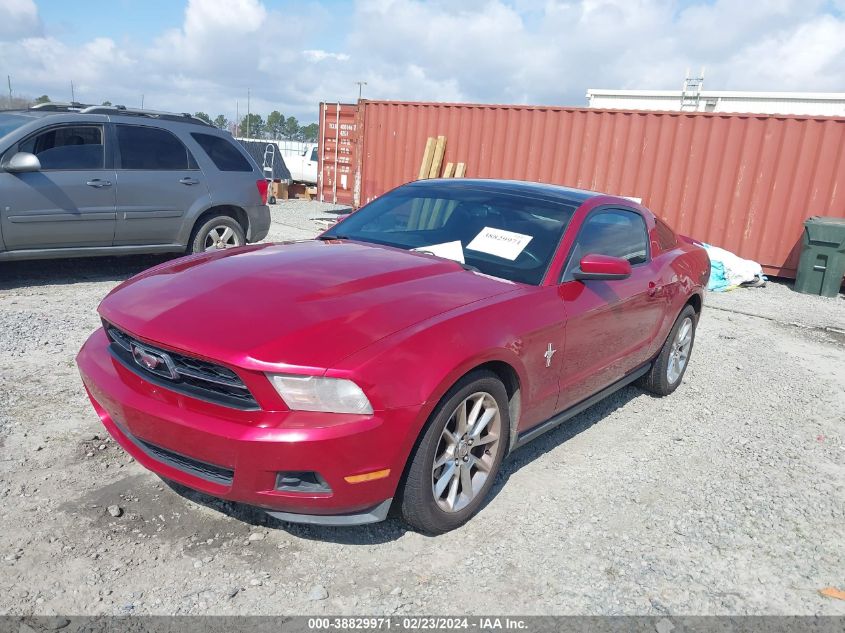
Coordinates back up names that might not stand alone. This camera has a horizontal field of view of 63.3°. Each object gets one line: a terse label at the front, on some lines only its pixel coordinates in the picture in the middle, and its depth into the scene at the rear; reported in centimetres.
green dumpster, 981
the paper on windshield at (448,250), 382
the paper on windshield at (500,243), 376
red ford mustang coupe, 253
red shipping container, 1044
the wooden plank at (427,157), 1391
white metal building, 1484
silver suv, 644
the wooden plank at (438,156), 1383
